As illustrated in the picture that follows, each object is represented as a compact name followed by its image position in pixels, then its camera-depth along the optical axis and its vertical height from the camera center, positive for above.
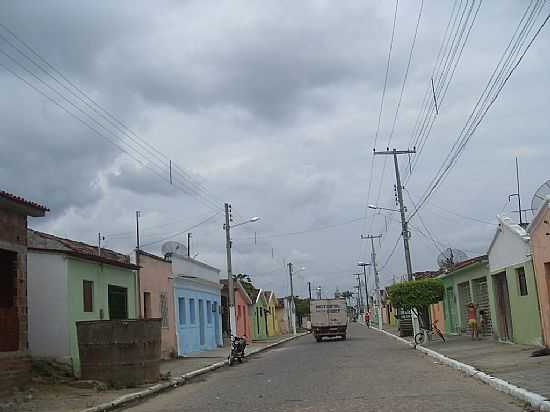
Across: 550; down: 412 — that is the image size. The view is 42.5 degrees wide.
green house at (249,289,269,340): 60.15 +0.74
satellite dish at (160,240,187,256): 34.51 +3.96
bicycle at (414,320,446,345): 31.88 -1.04
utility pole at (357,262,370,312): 115.80 +3.94
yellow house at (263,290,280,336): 72.75 +0.76
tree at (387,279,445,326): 30.59 +0.84
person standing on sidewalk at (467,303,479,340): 30.70 -0.37
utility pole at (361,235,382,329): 75.75 +3.84
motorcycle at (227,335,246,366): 27.30 -0.97
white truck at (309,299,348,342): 46.38 -0.09
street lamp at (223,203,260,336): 35.66 +2.70
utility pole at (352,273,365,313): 142.25 +3.76
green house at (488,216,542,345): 22.78 +0.73
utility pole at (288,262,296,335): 78.12 +2.31
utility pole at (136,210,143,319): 26.86 +1.61
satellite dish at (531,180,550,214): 20.23 +3.05
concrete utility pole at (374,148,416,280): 36.72 +5.04
